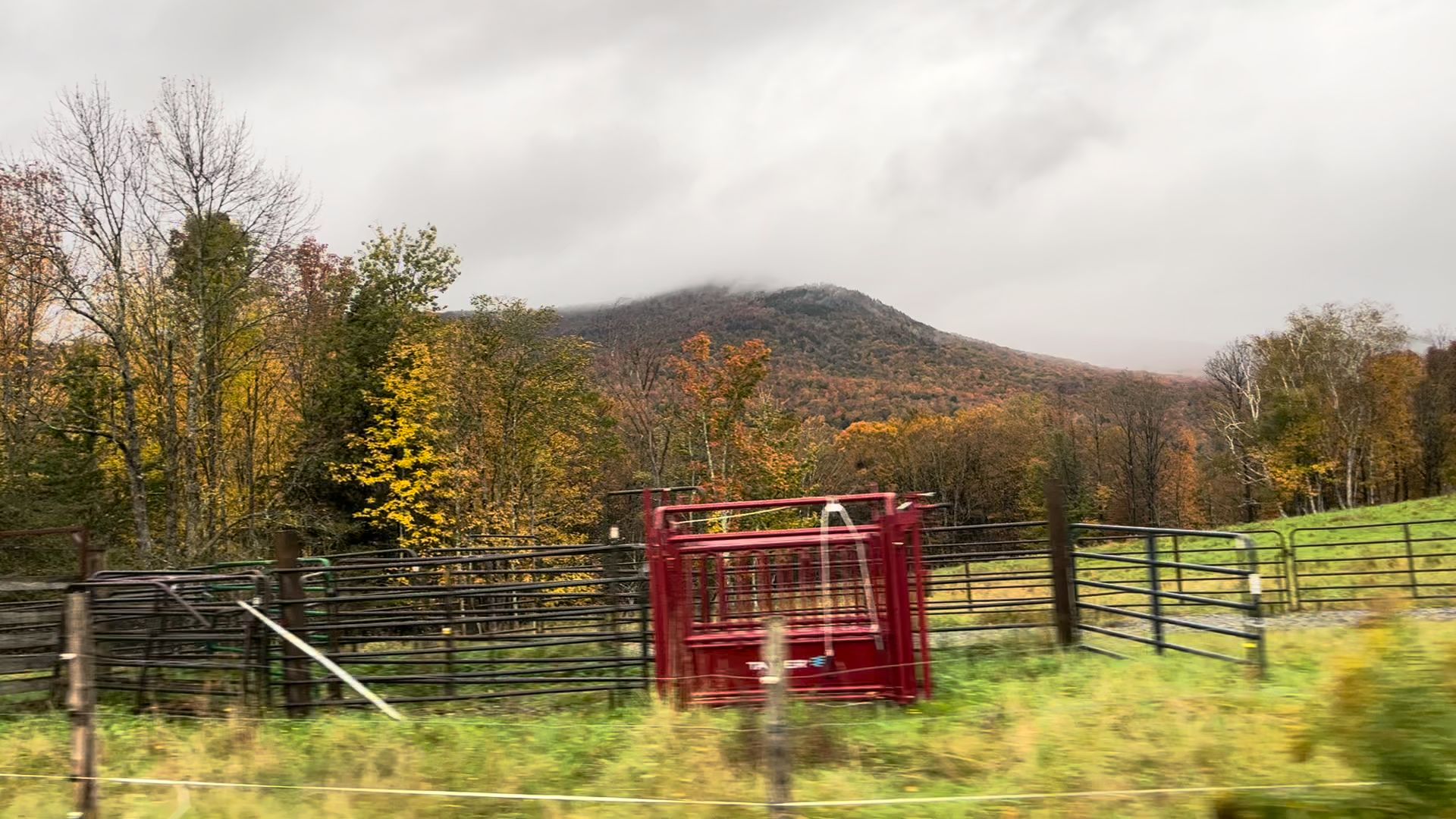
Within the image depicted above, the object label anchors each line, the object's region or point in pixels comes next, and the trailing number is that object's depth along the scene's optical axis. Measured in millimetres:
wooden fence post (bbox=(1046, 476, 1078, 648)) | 10055
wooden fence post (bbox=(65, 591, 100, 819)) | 4465
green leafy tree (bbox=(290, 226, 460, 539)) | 31047
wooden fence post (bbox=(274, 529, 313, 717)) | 8602
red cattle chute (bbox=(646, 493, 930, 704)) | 7605
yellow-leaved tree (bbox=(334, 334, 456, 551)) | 30328
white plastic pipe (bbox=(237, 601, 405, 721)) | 7438
